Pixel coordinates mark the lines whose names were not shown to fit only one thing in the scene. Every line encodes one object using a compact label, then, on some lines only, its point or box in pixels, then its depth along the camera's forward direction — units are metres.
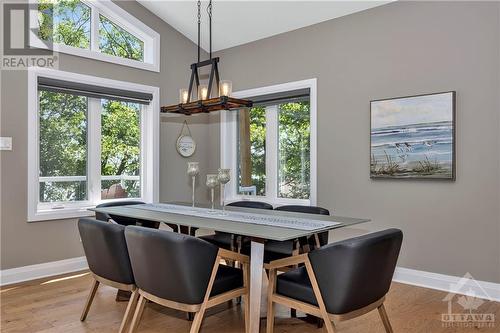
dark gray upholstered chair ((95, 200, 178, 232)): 3.22
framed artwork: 3.45
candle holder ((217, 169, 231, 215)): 3.21
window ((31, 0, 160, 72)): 4.11
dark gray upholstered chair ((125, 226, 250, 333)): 2.07
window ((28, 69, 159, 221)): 4.04
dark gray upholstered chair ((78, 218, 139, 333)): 2.46
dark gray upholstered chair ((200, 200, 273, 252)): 3.61
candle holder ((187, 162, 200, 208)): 3.45
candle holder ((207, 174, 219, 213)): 3.19
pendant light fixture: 3.08
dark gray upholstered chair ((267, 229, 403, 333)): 2.00
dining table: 2.33
